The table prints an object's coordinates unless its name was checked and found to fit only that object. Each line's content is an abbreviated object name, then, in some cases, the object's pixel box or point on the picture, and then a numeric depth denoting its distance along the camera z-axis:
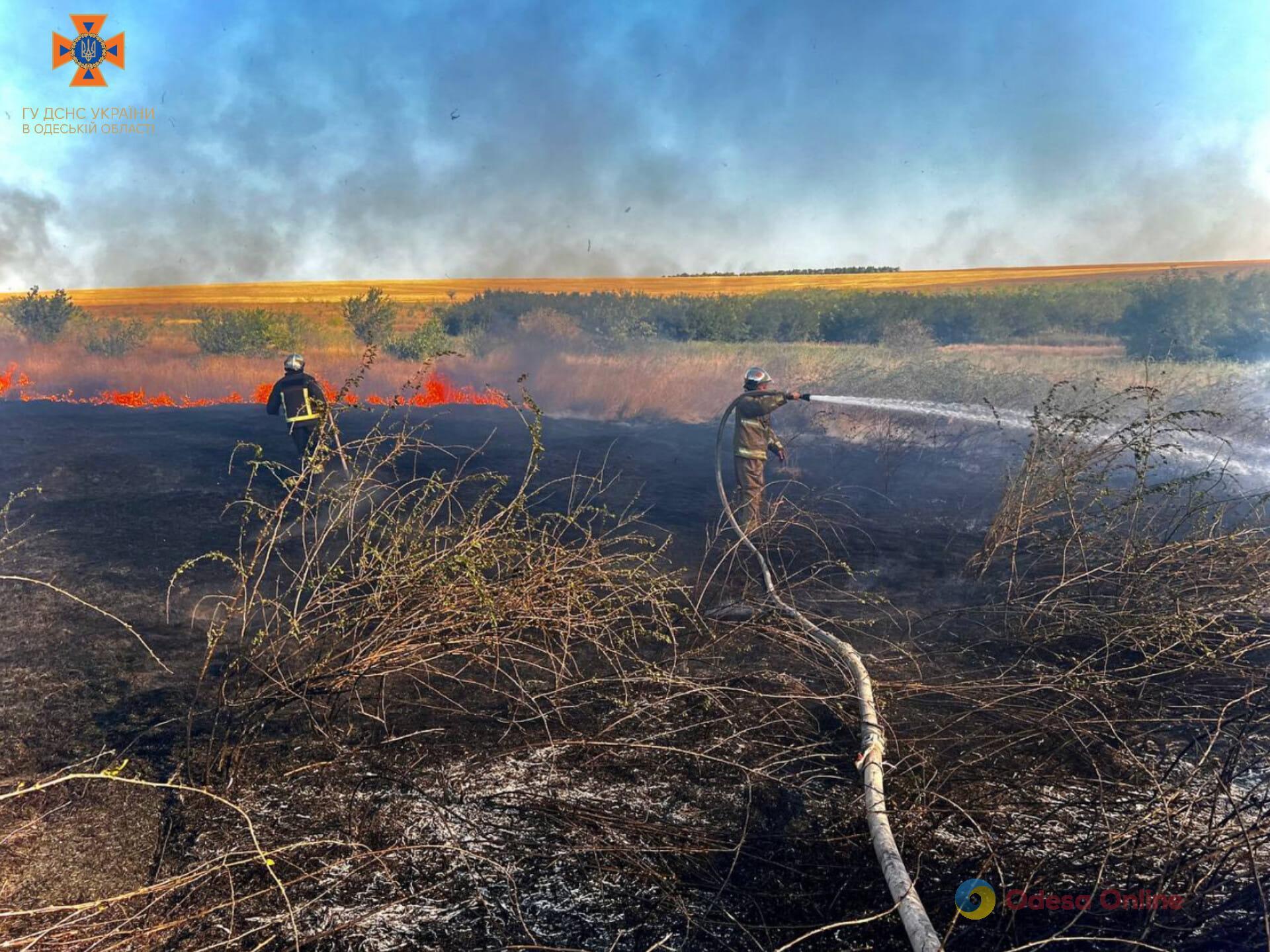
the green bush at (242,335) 23.42
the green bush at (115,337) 22.94
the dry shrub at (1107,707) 3.19
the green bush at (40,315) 24.09
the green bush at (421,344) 22.06
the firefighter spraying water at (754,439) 8.02
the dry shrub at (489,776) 2.96
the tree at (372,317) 25.69
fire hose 2.63
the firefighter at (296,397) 8.87
